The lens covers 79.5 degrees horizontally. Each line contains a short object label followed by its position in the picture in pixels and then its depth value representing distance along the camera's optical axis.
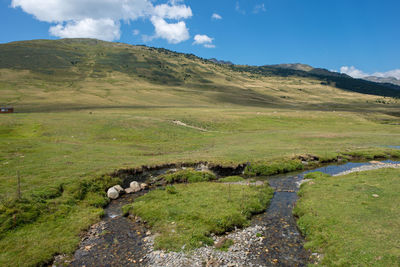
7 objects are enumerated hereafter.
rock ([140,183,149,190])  27.36
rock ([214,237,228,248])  16.26
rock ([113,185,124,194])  25.98
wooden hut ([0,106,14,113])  82.19
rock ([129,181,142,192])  26.78
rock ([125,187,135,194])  26.28
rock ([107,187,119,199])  24.77
